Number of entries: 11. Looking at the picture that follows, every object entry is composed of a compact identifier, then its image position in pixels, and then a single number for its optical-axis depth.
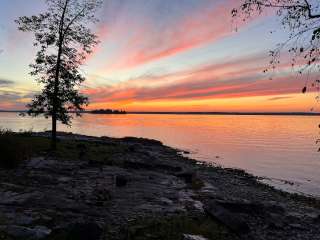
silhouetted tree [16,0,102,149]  19.13
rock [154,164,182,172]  18.09
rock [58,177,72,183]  12.45
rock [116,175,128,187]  12.64
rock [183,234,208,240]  7.68
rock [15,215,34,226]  7.79
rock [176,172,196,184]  15.45
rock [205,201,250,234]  8.68
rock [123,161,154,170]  17.27
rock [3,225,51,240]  7.03
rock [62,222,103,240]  6.84
